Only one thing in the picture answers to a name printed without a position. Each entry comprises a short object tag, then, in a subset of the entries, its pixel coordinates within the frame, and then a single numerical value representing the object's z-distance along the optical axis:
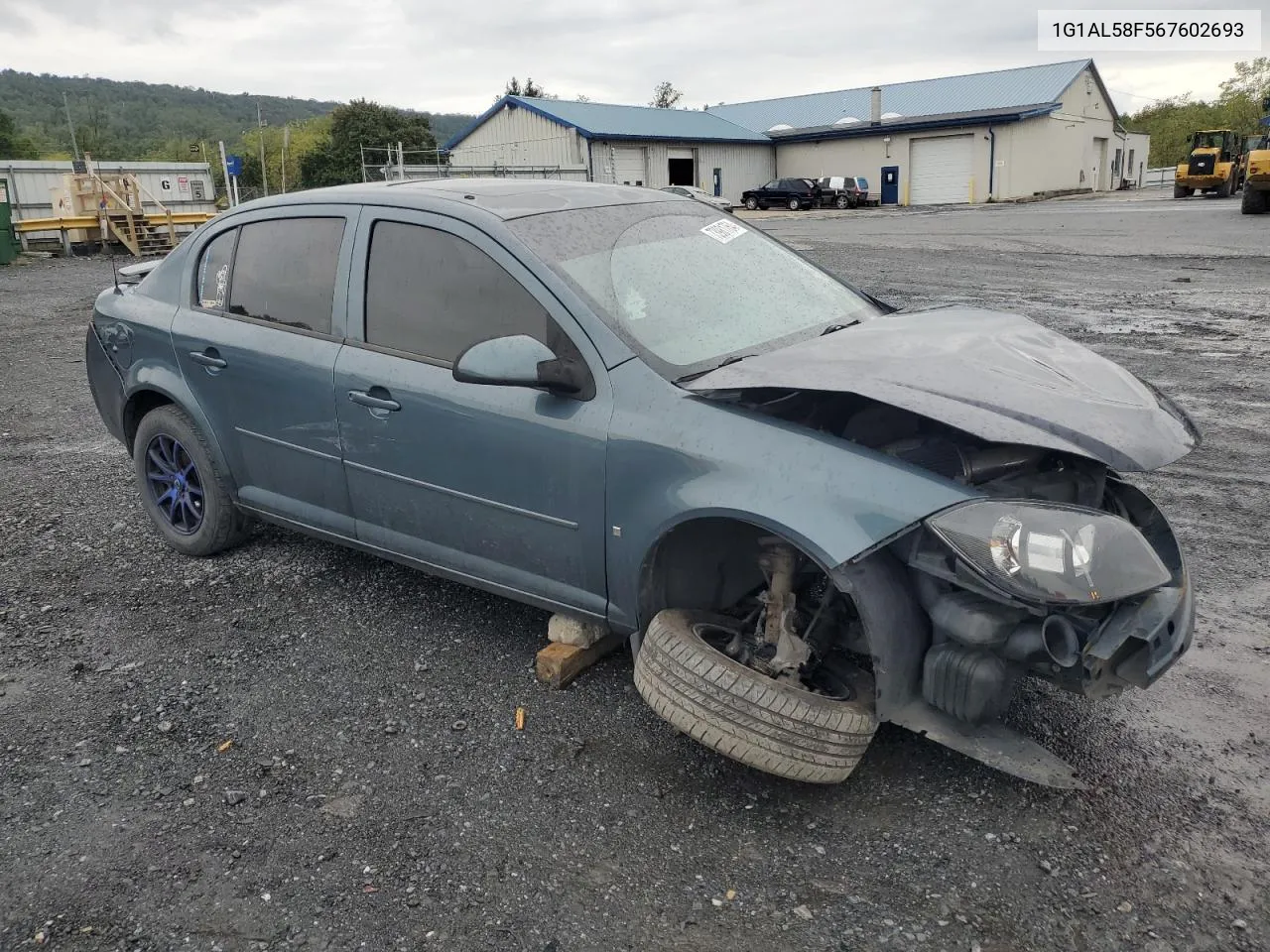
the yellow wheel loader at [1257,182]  24.78
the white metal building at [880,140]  46.31
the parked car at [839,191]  44.72
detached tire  2.76
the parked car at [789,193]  44.50
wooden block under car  3.54
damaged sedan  2.64
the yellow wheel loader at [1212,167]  37.22
